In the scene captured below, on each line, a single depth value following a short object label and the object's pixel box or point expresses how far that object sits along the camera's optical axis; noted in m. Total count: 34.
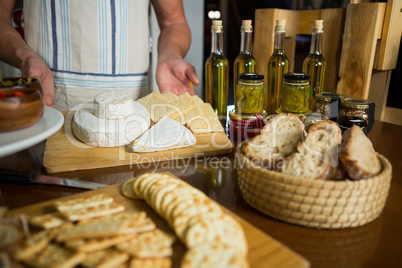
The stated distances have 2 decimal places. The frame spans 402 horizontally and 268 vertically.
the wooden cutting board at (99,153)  1.11
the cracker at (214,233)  0.61
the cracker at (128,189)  0.85
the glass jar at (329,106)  1.38
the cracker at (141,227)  0.64
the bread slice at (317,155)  0.79
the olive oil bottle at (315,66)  1.55
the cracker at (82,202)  0.72
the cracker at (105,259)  0.57
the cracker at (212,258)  0.56
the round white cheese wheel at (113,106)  1.27
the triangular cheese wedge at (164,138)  1.21
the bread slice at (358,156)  0.76
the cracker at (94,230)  0.61
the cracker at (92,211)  0.69
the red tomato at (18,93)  0.79
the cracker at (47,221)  0.67
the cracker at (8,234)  0.61
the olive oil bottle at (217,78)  1.58
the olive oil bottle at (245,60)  1.58
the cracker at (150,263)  0.58
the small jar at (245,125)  1.41
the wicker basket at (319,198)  0.72
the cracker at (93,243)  0.59
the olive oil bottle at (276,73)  1.56
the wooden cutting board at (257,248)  0.61
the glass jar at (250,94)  1.39
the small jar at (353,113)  1.19
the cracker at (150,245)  0.60
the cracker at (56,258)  0.56
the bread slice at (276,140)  0.90
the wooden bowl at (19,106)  0.75
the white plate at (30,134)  0.67
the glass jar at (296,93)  1.35
